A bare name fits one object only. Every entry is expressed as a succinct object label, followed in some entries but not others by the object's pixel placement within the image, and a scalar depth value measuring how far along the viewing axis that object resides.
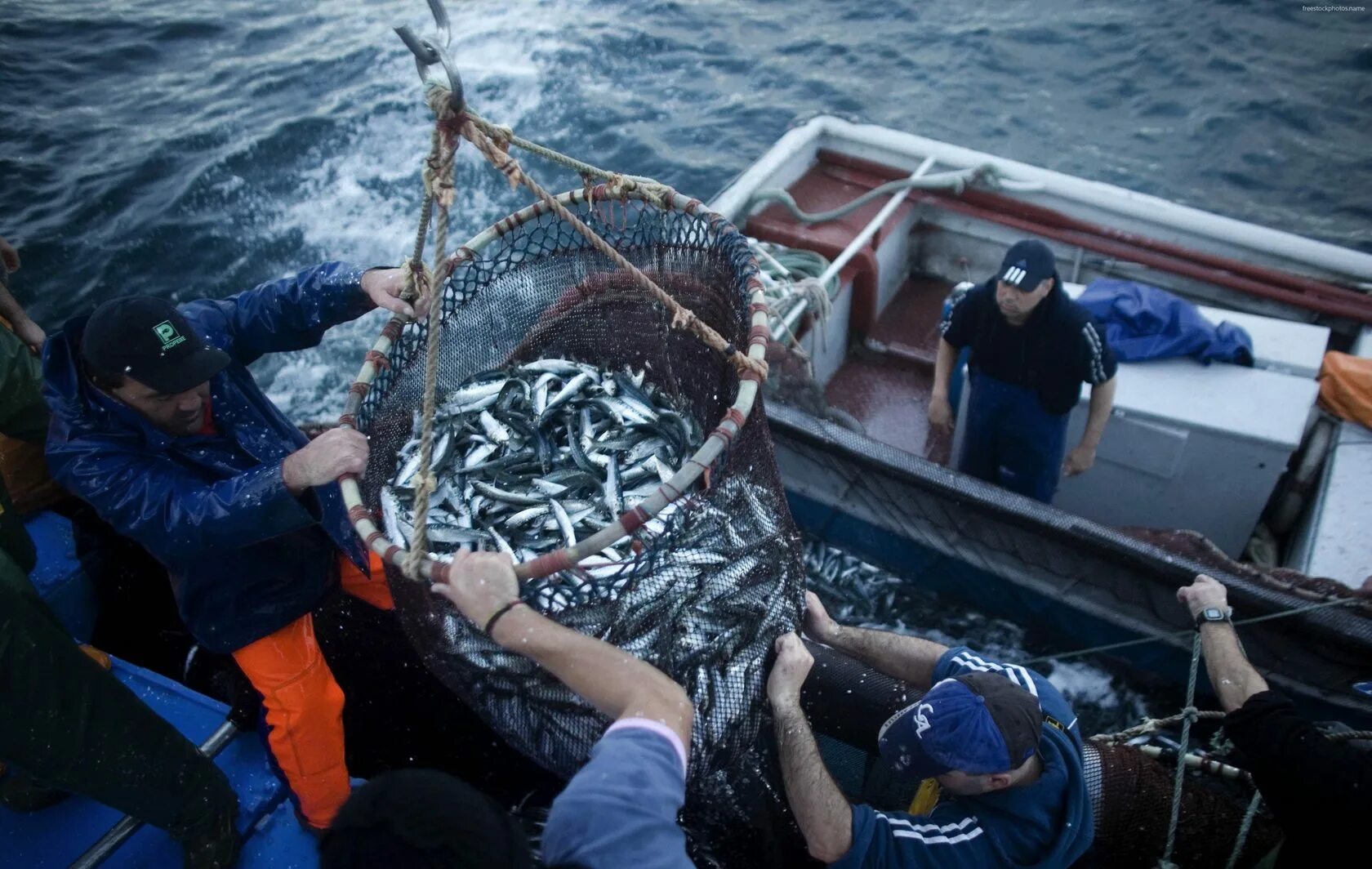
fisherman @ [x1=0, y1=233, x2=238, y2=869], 2.57
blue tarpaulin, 5.04
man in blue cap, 2.45
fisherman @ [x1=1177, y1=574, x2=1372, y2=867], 2.31
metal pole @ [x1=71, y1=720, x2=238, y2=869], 2.97
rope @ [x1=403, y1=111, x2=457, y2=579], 2.35
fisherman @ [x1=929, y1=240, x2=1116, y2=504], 4.24
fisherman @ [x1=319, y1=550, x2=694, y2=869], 1.38
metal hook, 2.19
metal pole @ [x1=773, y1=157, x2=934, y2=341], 5.69
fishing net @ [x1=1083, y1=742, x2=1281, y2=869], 3.05
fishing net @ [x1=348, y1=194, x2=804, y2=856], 2.61
